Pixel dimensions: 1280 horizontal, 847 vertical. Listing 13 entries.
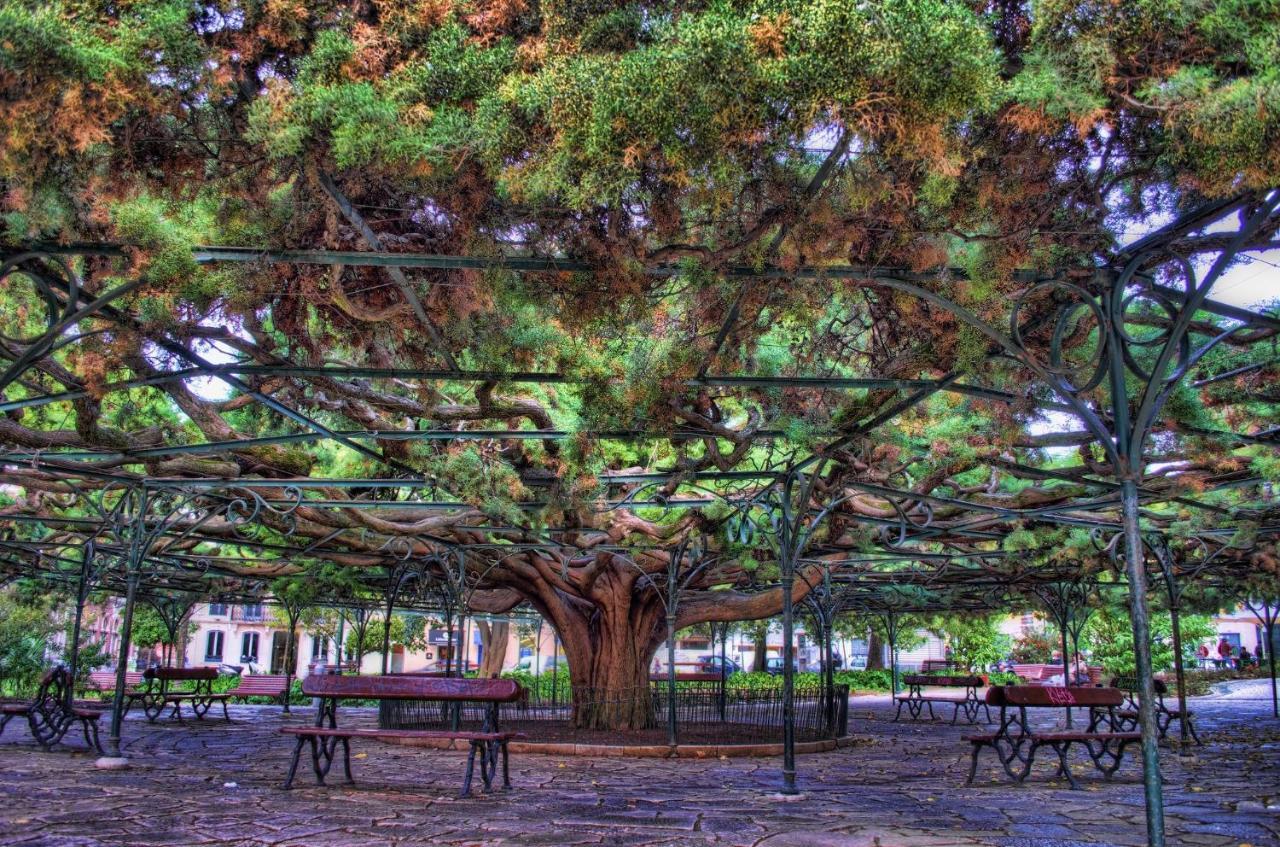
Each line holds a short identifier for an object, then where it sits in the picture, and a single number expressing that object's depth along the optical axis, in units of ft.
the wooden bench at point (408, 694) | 24.29
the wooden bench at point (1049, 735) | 26.89
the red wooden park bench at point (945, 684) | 59.57
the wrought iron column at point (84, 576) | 36.01
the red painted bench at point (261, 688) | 69.92
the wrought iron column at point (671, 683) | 35.86
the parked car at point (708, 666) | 107.20
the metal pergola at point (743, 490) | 13.53
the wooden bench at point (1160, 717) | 36.76
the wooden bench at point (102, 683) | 67.97
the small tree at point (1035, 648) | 118.62
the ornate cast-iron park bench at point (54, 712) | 31.40
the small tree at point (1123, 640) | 98.63
